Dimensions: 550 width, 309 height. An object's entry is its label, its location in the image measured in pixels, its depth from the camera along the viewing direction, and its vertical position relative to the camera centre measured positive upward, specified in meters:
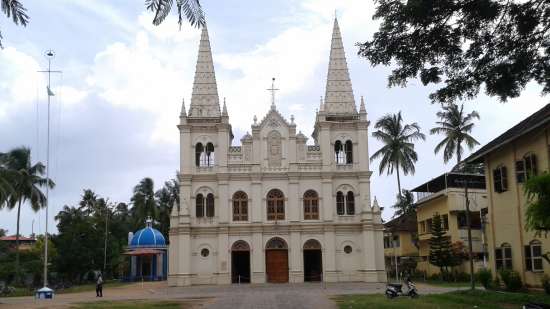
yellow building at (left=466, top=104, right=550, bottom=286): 24.11 +2.38
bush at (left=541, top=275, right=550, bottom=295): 22.83 -1.43
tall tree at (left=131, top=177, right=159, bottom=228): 75.75 +6.18
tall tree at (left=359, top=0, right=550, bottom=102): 10.32 +3.39
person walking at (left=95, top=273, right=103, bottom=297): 34.12 -1.70
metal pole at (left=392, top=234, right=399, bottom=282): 58.84 +0.12
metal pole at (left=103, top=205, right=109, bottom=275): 52.84 +0.00
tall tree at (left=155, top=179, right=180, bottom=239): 75.44 +6.32
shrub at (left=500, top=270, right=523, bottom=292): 25.95 -1.49
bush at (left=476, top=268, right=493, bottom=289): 29.34 -1.52
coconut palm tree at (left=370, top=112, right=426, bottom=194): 54.38 +8.66
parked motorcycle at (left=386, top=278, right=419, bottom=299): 25.44 -1.74
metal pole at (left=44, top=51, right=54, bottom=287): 36.31 -0.54
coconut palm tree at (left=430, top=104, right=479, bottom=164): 51.72 +9.56
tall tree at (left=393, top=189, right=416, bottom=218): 64.45 +4.37
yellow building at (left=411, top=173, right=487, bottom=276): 47.31 +2.79
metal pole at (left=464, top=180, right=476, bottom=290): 27.97 -0.06
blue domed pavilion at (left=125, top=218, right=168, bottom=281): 55.16 -0.19
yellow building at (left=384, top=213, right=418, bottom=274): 60.12 +0.84
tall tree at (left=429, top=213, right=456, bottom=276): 44.09 -0.19
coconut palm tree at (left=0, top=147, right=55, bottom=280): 49.62 +6.30
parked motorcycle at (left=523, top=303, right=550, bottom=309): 14.33 -1.41
